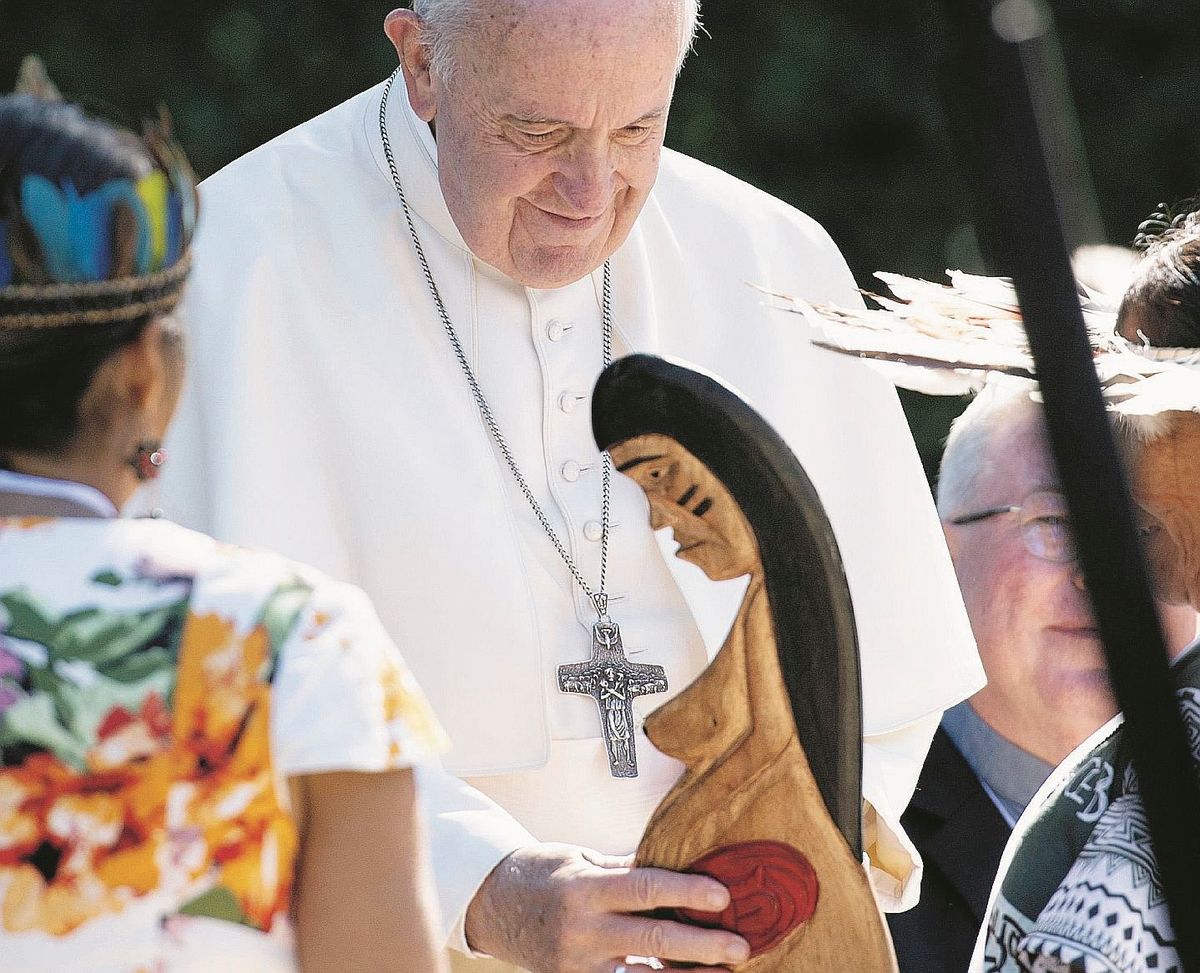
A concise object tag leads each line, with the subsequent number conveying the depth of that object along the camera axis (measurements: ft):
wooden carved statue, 24.26
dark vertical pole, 18.94
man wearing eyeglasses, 27.25
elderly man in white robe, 25.70
